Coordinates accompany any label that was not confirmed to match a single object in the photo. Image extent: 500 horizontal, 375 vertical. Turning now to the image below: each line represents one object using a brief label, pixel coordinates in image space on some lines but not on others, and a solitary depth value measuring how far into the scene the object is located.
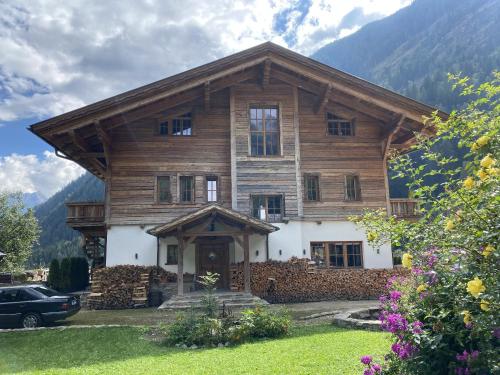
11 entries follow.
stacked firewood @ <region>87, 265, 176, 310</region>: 16.78
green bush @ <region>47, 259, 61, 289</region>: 23.20
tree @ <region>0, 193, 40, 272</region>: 45.03
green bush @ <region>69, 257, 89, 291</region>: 23.57
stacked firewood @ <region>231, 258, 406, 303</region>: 17.34
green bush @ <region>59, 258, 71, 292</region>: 23.19
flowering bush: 3.36
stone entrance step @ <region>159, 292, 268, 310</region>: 14.90
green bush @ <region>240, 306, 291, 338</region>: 9.42
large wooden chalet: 17.83
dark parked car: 12.66
